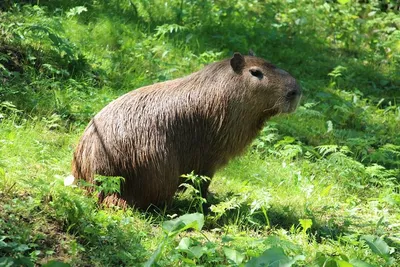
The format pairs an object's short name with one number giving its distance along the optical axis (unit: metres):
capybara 11.56
